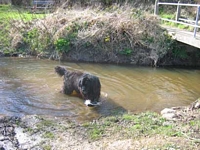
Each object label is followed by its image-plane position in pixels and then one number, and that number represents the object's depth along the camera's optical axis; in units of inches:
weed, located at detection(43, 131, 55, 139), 214.7
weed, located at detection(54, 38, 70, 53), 523.5
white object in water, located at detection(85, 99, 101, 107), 292.0
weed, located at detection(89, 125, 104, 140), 213.0
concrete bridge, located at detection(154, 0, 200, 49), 413.1
